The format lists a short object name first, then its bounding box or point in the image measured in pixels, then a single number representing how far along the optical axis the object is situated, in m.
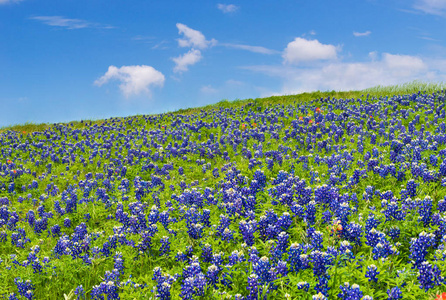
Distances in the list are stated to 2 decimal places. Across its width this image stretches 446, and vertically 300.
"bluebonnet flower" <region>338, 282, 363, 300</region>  3.36
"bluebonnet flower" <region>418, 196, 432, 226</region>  5.06
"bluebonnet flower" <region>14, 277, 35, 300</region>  5.02
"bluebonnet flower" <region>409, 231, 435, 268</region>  4.12
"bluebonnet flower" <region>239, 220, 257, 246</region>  4.66
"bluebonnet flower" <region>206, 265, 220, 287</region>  4.21
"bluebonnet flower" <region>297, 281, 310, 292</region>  3.69
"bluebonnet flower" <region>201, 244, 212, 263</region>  4.79
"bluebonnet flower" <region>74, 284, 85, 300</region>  4.79
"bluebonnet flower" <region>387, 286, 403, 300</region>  3.40
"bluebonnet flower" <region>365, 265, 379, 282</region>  3.71
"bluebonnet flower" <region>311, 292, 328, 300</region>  3.38
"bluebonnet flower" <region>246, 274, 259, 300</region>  3.75
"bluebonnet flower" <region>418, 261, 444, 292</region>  3.71
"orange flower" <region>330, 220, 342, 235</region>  4.61
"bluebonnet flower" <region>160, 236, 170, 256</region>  5.23
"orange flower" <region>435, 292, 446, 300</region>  3.18
